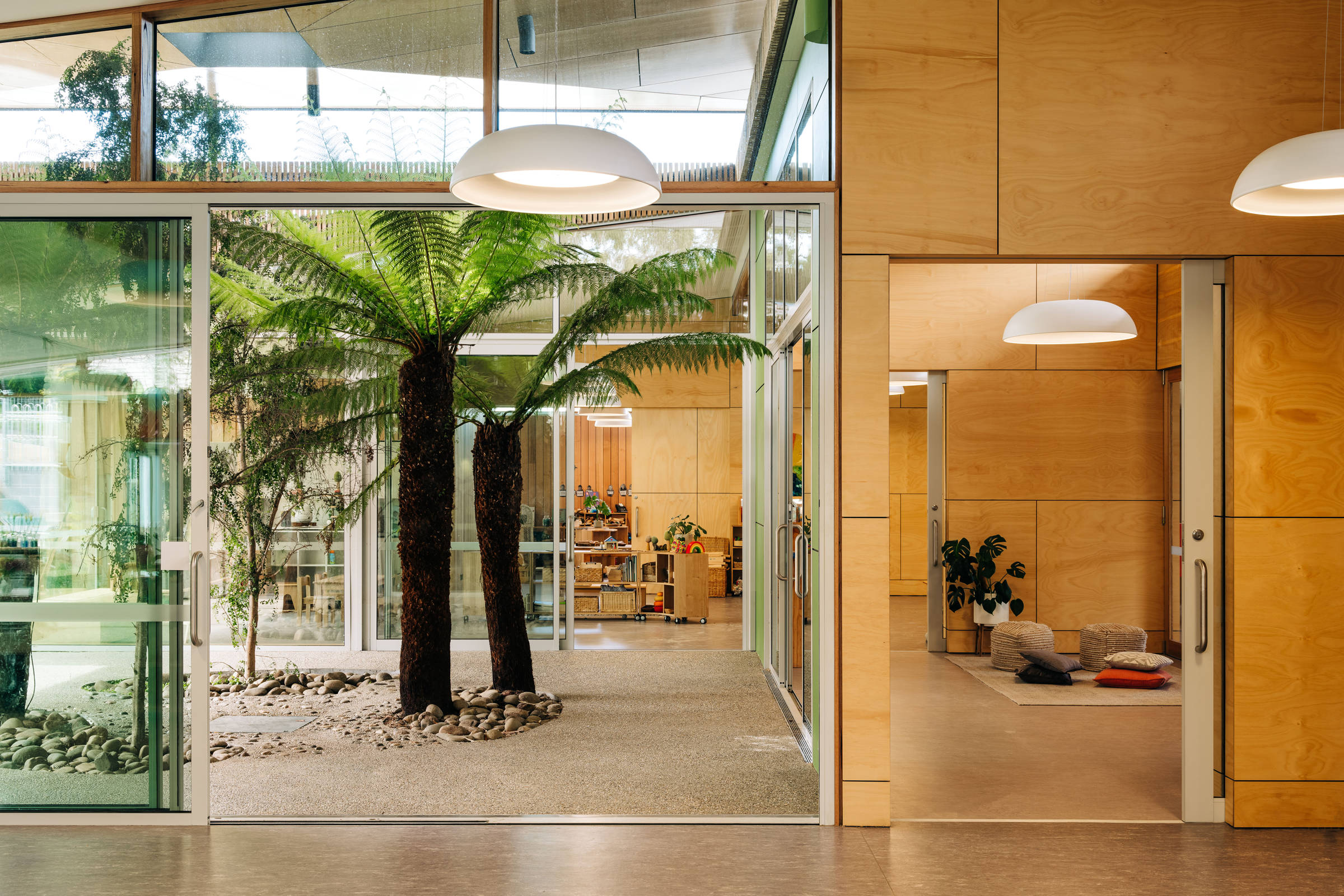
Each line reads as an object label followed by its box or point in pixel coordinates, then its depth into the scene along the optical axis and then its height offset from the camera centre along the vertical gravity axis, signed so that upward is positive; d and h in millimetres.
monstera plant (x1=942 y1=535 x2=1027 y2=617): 6918 -758
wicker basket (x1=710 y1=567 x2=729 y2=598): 10859 -1311
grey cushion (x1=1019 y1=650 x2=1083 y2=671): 6301 -1270
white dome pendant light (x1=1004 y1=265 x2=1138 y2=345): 5809 +852
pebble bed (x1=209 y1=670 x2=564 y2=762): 4992 -1400
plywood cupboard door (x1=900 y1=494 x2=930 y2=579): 10945 -810
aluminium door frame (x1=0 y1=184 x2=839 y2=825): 3535 +584
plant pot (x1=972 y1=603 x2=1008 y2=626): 7031 -1093
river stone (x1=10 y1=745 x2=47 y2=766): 3564 -1052
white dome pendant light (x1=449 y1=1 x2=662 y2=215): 2602 +828
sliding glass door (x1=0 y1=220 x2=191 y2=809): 3551 -140
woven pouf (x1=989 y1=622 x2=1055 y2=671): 6500 -1180
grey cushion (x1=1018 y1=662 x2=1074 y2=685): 6246 -1355
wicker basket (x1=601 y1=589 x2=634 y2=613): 9422 -1312
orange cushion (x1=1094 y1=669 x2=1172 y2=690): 6148 -1350
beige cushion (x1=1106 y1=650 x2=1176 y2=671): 6270 -1265
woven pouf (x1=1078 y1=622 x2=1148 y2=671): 6594 -1183
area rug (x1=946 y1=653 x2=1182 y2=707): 5758 -1393
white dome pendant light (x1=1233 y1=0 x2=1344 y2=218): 2662 +807
